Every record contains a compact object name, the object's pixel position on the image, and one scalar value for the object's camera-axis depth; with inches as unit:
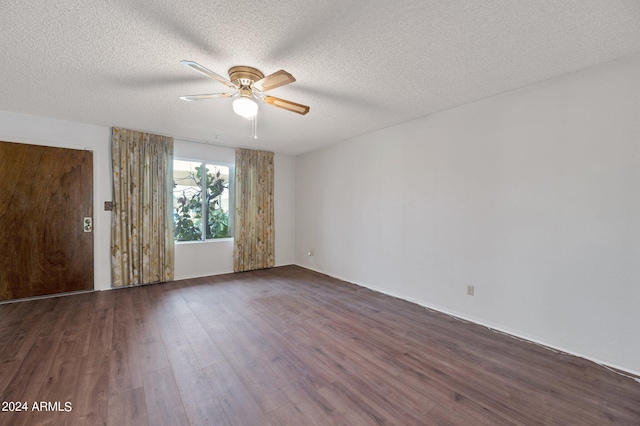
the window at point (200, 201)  179.2
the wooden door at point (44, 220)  129.7
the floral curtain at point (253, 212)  197.4
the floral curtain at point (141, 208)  152.6
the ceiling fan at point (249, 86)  82.8
